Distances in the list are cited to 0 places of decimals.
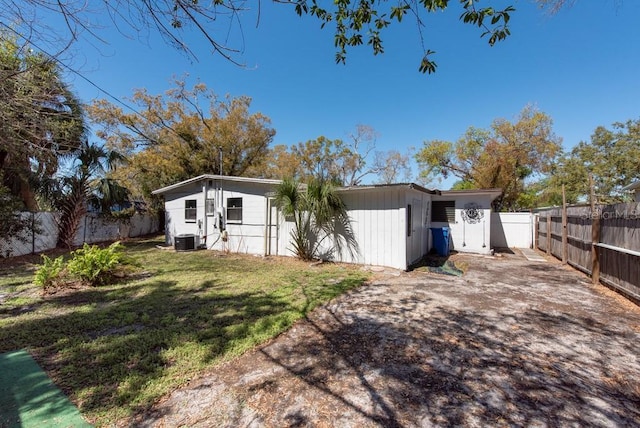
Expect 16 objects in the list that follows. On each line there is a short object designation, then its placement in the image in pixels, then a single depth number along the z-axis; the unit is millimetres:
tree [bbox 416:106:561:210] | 16453
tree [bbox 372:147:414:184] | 27297
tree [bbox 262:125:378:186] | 26094
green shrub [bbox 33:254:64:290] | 4820
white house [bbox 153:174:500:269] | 7172
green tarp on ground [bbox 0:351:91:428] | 1887
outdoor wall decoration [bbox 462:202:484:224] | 9750
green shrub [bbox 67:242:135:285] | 5172
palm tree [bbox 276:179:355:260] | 7504
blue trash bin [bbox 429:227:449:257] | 9266
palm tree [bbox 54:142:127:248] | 9445
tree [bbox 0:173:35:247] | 7402
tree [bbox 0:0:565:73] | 2258
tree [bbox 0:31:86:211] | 3279
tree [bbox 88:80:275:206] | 16422
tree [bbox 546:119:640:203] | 18172
